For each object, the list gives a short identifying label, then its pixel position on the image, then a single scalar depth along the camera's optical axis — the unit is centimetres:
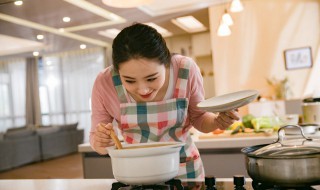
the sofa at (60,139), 672
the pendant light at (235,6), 293
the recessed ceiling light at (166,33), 654
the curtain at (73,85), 859
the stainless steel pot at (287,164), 66
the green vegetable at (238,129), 193
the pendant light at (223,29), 361
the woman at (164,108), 108
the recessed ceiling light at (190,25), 604
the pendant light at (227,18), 341
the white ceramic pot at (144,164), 71
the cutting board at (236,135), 185
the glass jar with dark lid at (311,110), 181
